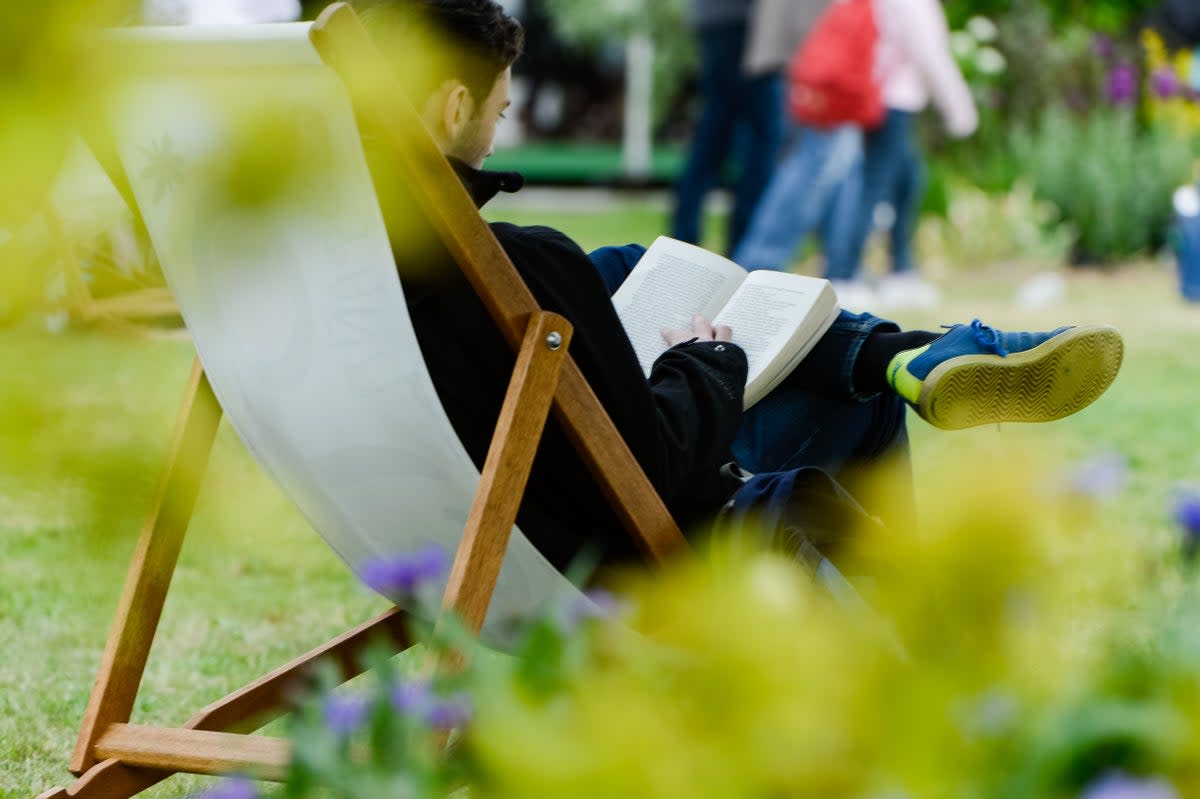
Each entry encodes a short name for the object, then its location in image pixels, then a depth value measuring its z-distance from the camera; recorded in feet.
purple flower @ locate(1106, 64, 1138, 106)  81.52
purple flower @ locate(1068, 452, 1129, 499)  24.79
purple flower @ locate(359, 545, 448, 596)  25.61
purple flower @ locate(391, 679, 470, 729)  24.77
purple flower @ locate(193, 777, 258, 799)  22.83
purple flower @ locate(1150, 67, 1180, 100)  75.41
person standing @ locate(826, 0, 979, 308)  57.01
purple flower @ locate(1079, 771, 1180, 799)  17.57
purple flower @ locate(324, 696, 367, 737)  24.86
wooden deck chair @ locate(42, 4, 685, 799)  26.65
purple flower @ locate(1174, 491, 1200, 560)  24.88
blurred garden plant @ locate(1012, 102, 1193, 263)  69.61
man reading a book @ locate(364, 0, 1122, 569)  27.34
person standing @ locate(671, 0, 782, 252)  58.65
